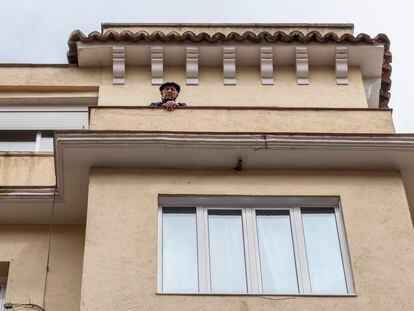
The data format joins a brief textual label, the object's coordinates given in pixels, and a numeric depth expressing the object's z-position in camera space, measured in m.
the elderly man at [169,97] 11.28
